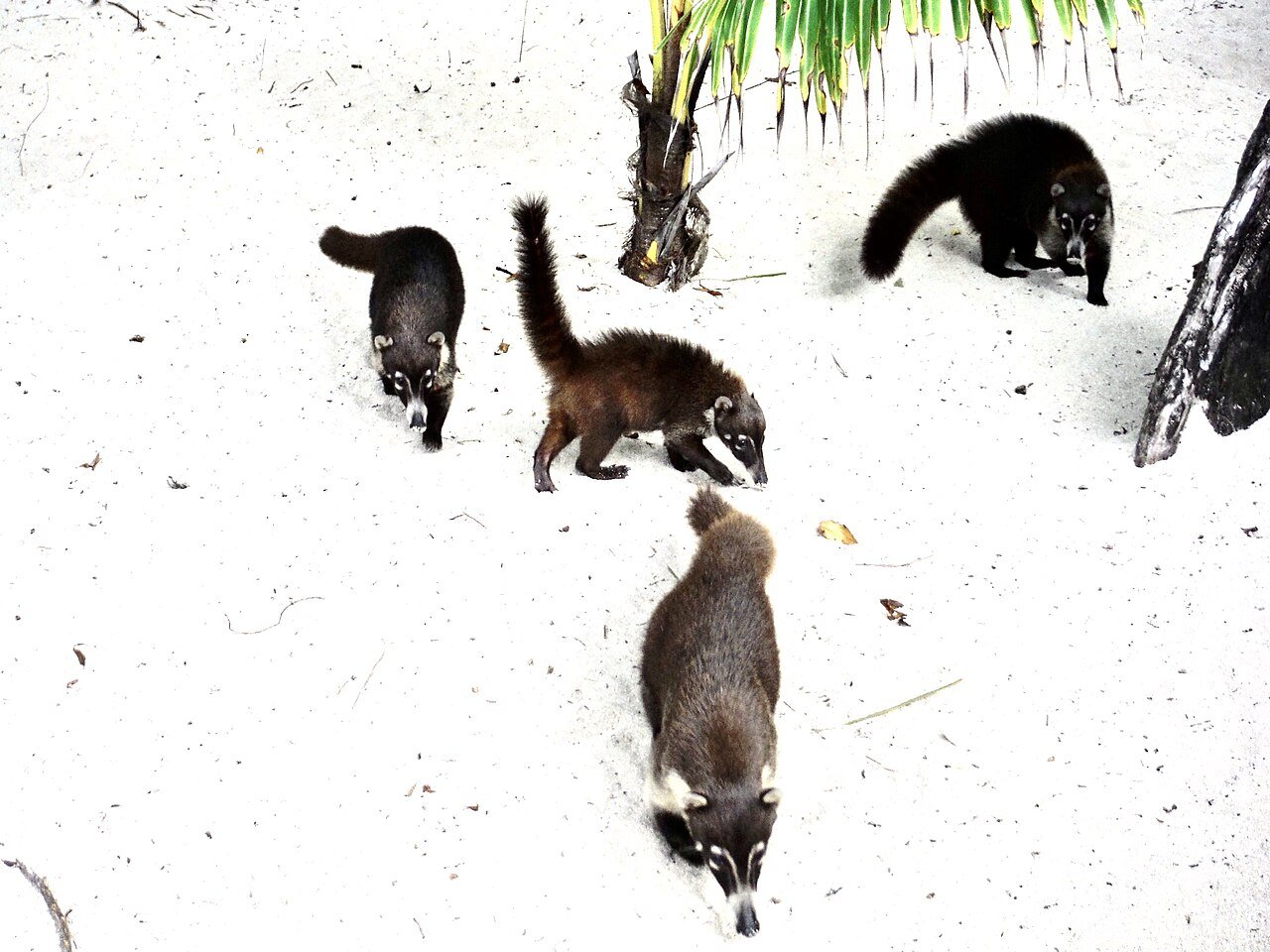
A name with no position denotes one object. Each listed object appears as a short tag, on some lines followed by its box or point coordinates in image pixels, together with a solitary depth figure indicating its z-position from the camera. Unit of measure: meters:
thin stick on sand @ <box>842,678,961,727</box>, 3.92
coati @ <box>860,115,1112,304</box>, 6.11
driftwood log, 4.42
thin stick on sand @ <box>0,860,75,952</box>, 3.05
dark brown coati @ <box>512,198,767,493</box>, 4.82
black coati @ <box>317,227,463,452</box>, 4.93
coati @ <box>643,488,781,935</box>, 3.13
